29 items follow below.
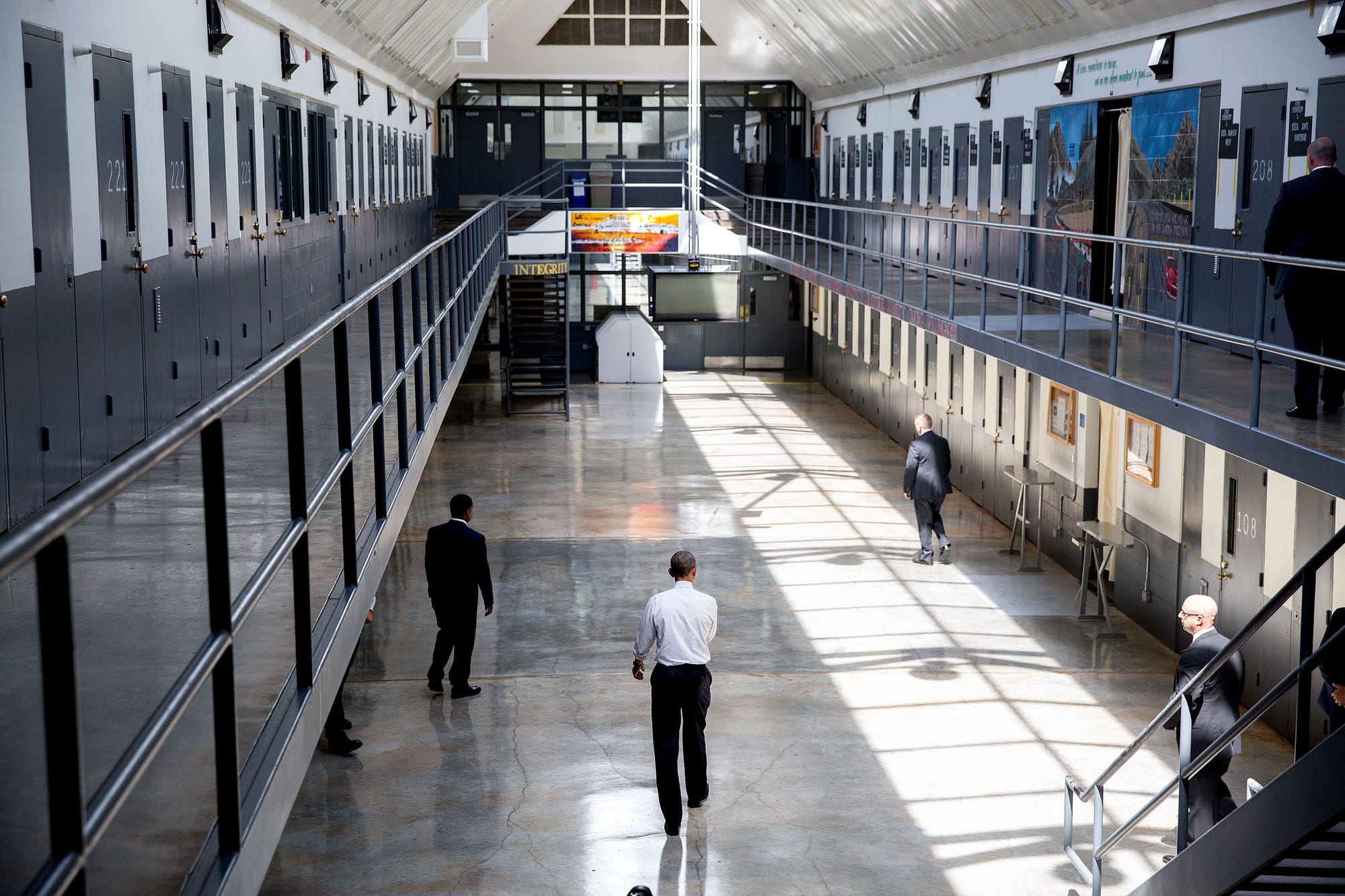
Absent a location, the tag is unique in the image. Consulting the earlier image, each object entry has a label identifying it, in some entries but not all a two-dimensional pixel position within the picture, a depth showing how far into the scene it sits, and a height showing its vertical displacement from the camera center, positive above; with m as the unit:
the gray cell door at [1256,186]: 10.71 +0.61
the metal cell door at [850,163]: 28.06 +2.06
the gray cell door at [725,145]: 33.25 +2.92
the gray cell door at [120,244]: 8.30 +0.11
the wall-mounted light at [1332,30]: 9.70 +1.69
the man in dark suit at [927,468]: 14.72 -2.35
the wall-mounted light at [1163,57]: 12.81 +1.97
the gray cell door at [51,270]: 7.01 -0.05
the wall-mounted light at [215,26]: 10.96 +1.96
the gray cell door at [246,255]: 11.73 +0.05
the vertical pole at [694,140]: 20.64 +1.88
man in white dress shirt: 7.95 -2.43
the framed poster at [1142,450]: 12.70 -1.89
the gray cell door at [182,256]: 9.80 +0.03
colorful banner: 24.44 +0.55
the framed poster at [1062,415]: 14.95 -1.82
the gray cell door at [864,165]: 26.62 +1.90
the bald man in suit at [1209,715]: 7.42 -2.65
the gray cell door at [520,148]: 32.38 +2.77
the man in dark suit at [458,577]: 10.13 -2.48
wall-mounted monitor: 26.97 -0.75
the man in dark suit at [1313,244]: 7.12 +0.08
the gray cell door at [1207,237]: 11.69 +0.19
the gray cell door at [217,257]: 10.77 +0.03
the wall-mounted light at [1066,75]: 15.52 +2.17
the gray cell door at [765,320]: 31.78 -1.48
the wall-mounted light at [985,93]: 18.75 +2.37
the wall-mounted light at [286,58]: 13.98 +2.16
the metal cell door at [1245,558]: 10.55 -2.48
